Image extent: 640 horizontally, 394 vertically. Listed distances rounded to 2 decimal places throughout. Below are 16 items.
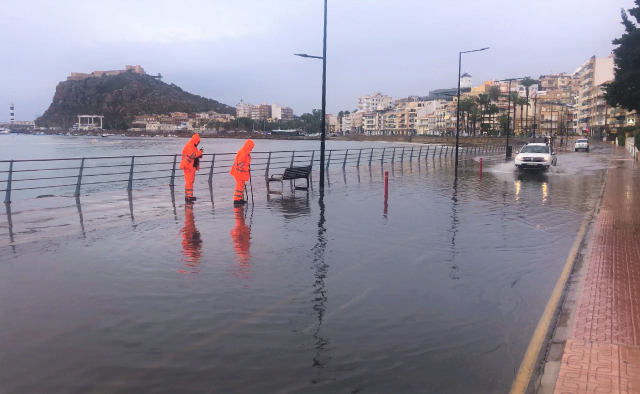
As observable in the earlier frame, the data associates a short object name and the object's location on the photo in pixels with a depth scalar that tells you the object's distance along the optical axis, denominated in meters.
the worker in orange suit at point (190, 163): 15.02
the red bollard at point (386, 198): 14.51
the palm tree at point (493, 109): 132.38
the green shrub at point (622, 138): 71.84
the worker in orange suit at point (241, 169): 14.78
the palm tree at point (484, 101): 133.73
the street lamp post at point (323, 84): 19.34
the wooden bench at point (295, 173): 18.12
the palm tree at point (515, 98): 123.25
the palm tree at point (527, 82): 130.43
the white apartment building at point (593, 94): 119.74
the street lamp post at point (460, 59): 32.63
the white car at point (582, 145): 60.26
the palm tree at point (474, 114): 136.50
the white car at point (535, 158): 28.95
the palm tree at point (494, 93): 164.00
